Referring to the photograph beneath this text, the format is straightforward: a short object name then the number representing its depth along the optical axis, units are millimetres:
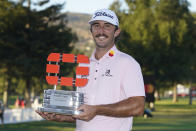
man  4160
